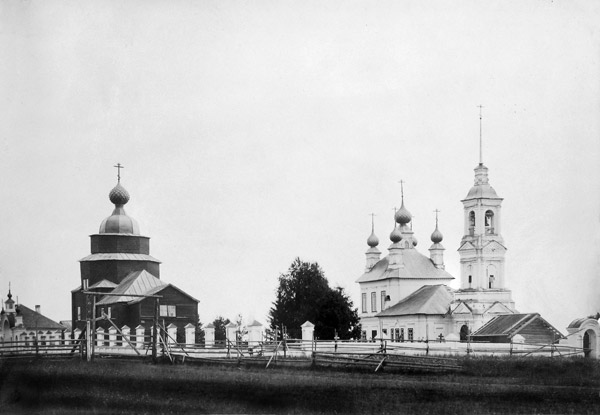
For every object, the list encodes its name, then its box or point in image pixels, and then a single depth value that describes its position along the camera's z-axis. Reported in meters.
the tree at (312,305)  68.38
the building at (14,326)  48.56
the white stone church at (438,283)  61.59
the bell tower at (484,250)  61.38
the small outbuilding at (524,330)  53.22
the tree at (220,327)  75.94
